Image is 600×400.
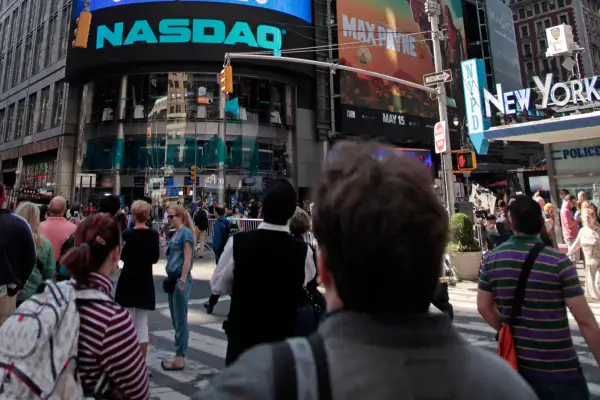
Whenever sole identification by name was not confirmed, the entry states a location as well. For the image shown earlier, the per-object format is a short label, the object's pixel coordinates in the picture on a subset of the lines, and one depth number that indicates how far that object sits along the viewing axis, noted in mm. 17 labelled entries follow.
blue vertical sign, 15969
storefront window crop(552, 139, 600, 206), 14828
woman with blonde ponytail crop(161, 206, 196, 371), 5504
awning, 12719
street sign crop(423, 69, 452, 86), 13312
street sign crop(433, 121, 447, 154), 13227
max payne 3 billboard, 37344
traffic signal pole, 13031
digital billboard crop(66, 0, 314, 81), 31703
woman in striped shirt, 2043
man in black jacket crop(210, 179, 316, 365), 3037
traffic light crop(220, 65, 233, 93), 14766
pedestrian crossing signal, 12938
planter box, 11641
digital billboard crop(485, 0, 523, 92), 54562
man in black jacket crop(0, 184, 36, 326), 3932
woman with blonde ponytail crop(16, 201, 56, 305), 4784
